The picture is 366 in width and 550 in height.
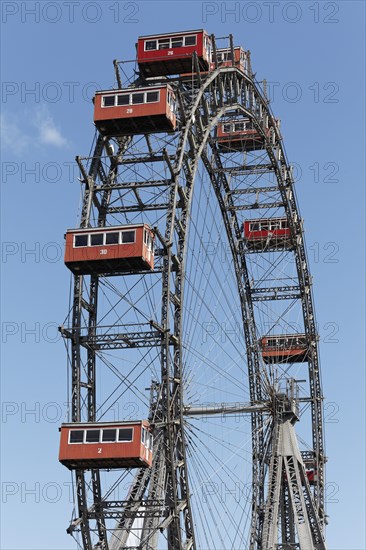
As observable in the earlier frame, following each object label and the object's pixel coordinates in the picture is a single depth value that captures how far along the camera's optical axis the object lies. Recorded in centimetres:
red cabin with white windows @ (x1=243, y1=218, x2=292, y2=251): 7056
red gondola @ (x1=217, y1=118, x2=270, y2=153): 6650
